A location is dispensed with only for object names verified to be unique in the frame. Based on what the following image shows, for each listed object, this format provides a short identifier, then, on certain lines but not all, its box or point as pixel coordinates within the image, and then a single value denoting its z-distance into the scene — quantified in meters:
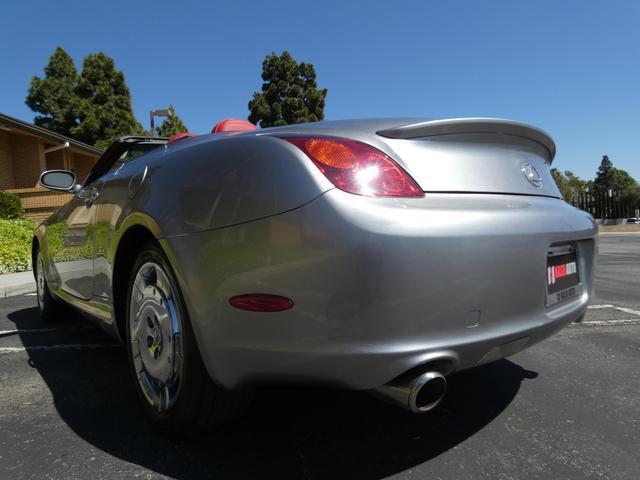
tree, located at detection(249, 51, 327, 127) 26.22
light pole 13.04
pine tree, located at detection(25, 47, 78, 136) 25.97
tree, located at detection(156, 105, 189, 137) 30.94
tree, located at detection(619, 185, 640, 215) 69.61
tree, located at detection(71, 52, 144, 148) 24.91
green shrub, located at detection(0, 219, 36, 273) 8.01
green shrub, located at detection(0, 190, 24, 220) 12.20
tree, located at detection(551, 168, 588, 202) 57.91
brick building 14.32
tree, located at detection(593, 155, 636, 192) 85.12
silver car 1.44
